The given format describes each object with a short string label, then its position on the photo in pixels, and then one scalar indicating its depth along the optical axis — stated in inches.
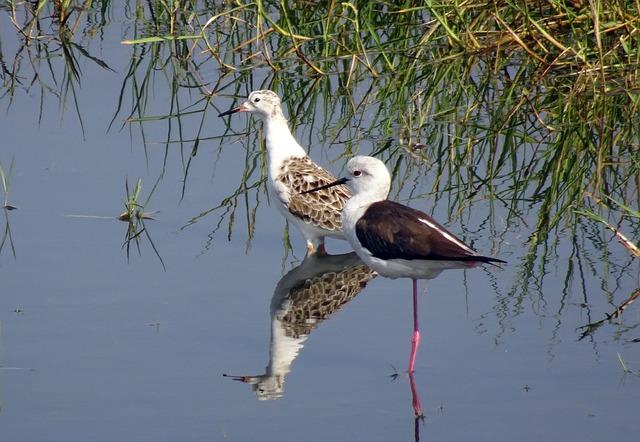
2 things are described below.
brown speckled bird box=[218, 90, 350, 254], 677.9
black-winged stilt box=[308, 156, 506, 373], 529.7
